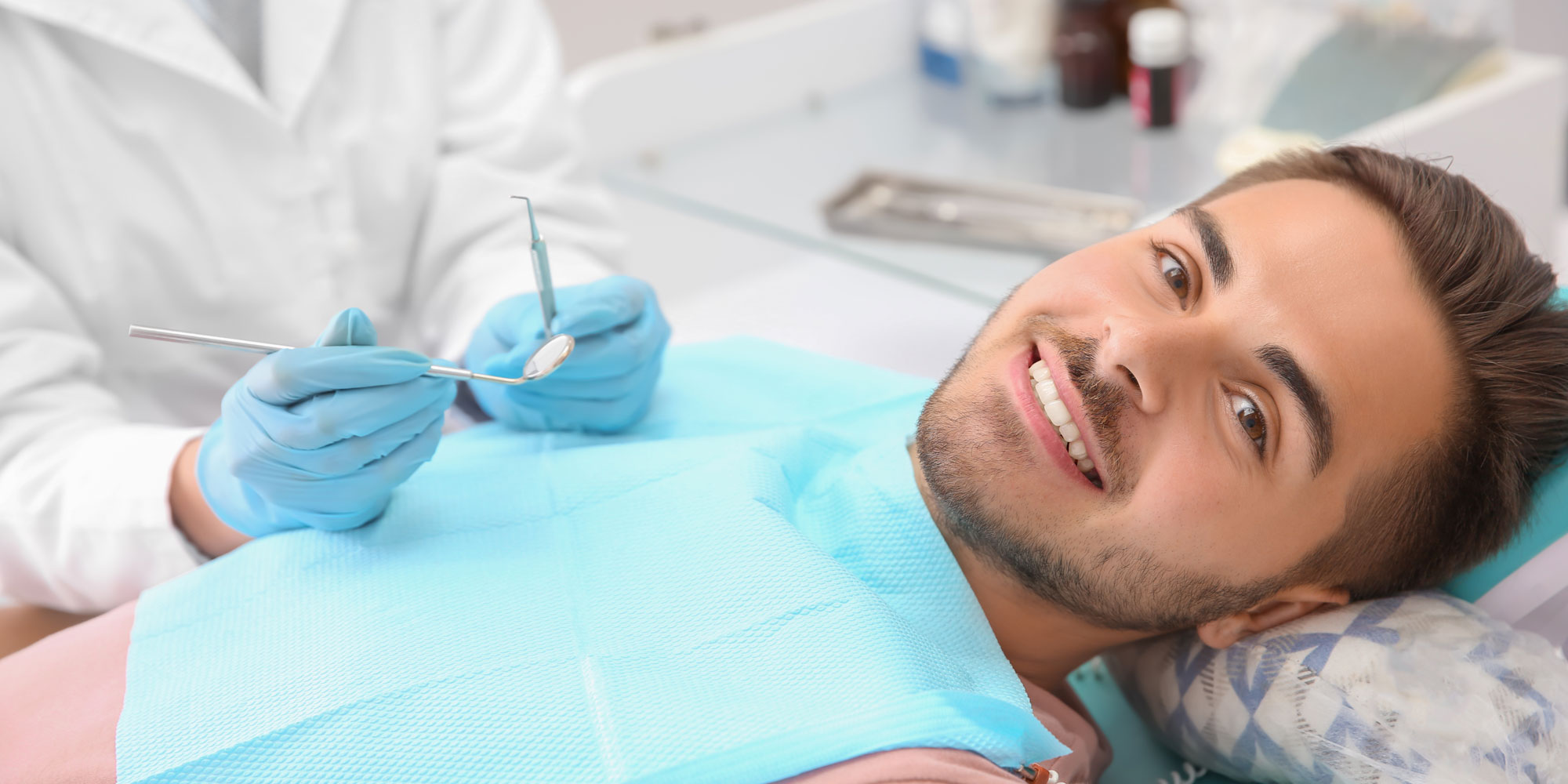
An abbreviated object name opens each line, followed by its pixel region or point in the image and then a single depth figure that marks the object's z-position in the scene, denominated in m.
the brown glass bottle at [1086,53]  1.29
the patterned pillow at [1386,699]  0.79
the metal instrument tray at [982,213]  1.12
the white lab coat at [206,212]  0.86
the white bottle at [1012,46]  1.31
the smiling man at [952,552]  0.77
